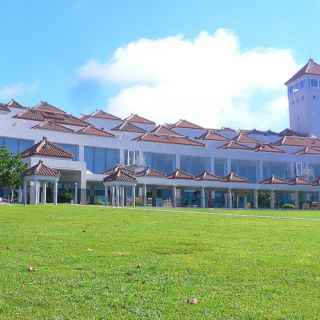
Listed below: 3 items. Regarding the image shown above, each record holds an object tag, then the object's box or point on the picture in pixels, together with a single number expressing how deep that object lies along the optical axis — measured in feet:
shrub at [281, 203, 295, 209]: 203.31
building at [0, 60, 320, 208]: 167.94
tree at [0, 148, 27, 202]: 133.28
